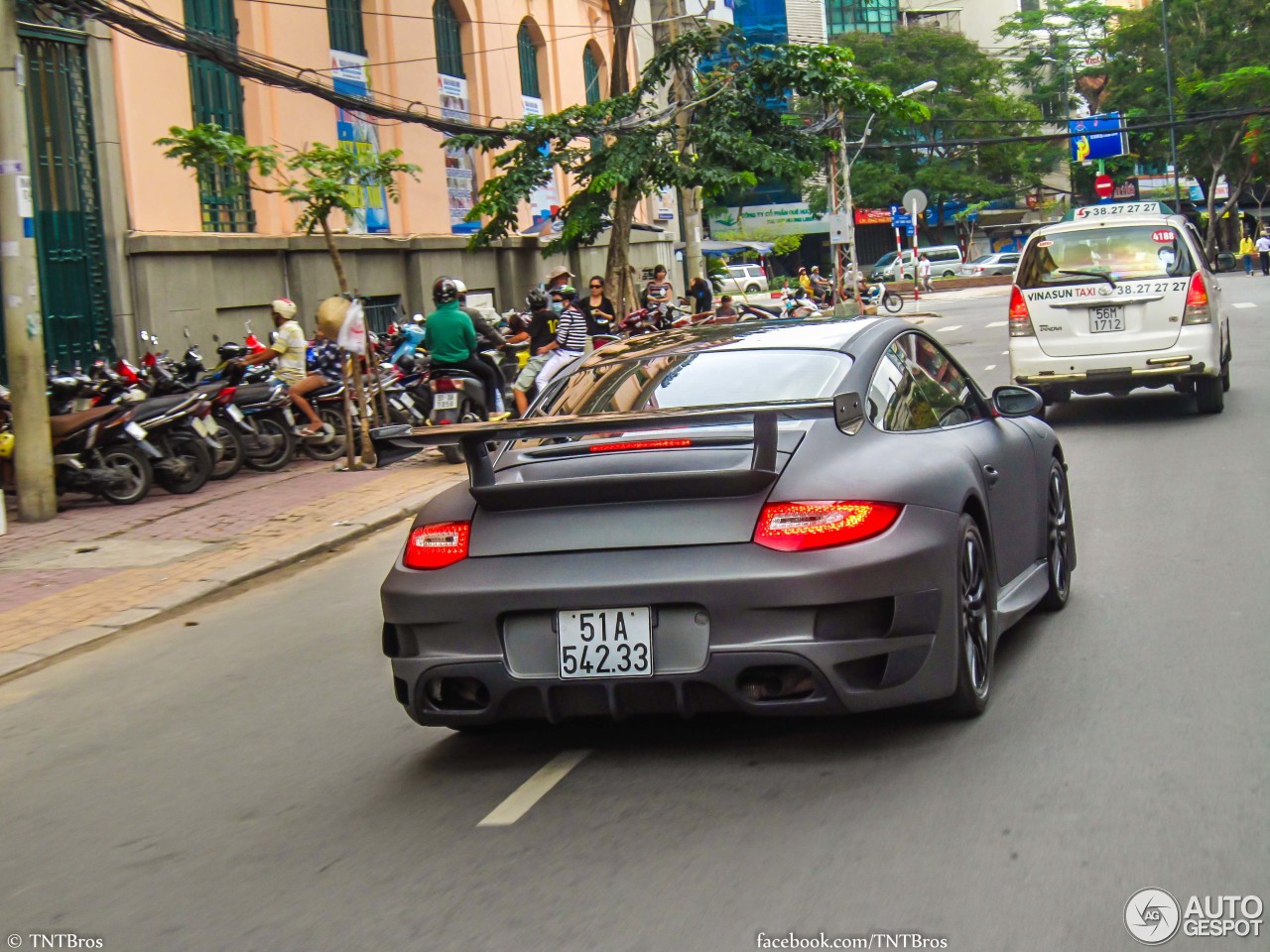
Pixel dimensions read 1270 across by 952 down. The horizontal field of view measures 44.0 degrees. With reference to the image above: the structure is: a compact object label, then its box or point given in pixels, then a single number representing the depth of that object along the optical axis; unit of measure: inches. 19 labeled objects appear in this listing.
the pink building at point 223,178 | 701.9
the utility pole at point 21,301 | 474.9
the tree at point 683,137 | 890.1
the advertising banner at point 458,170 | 1121.4
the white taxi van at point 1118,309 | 546.9
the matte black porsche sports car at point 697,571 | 186.5
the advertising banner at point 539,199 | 1285.7
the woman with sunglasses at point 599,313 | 668.1
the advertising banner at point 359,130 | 966.4
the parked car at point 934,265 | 2699.3
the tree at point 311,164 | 581.9
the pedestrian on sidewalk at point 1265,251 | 2078.0
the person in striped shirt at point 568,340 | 653.3
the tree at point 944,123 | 2908.5
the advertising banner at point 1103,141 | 2571.4
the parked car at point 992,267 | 2667.3
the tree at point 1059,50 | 3144.7
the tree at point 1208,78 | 2406.5
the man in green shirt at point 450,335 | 633.6
